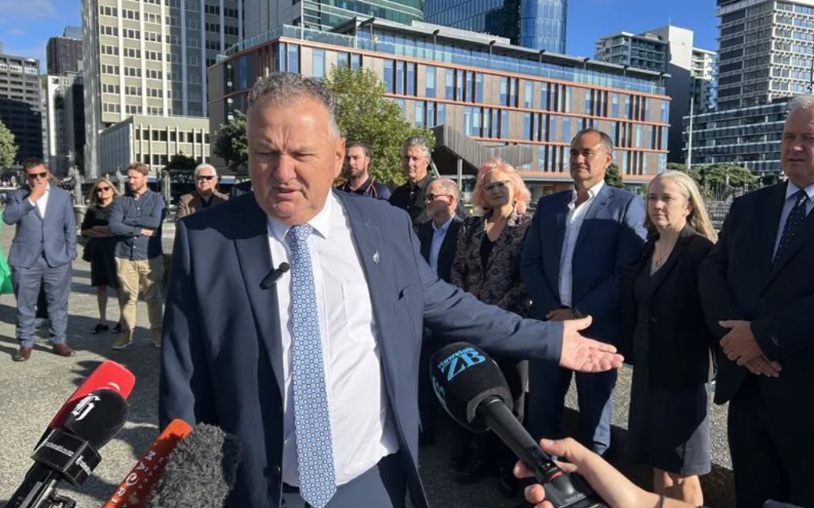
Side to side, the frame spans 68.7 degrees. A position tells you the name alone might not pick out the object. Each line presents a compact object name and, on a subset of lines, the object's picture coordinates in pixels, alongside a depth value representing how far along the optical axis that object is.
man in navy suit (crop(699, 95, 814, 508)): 2.61
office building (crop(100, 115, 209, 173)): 92.62
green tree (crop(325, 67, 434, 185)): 27.14
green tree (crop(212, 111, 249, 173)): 47.78
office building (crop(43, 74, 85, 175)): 128.62
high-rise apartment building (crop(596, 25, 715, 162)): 141.88
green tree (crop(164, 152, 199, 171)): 73.81
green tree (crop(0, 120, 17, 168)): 36.62
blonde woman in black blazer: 3.15
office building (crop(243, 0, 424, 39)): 82.38
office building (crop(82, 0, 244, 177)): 105.81
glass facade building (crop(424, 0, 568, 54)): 107.94
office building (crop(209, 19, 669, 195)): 58.38
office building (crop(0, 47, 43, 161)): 181.25
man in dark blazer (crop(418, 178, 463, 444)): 4.61
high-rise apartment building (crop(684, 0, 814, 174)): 134.38
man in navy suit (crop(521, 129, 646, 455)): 3.62
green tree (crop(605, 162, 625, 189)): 56.46
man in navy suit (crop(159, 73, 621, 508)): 1.66
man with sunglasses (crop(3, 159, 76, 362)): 6.65
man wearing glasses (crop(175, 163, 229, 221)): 6.82
